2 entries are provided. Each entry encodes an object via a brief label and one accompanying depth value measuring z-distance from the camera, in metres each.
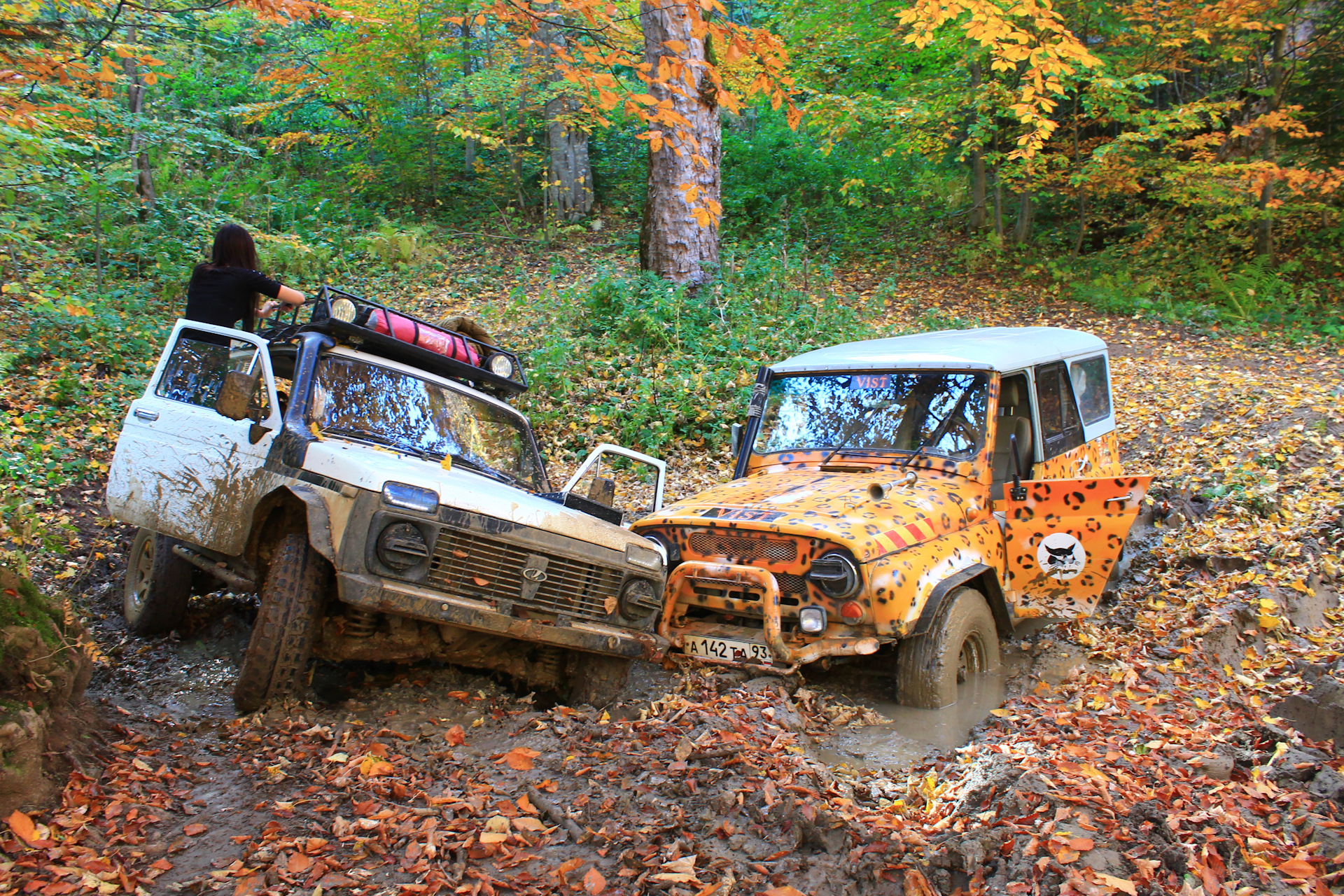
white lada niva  4.04
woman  5.99
